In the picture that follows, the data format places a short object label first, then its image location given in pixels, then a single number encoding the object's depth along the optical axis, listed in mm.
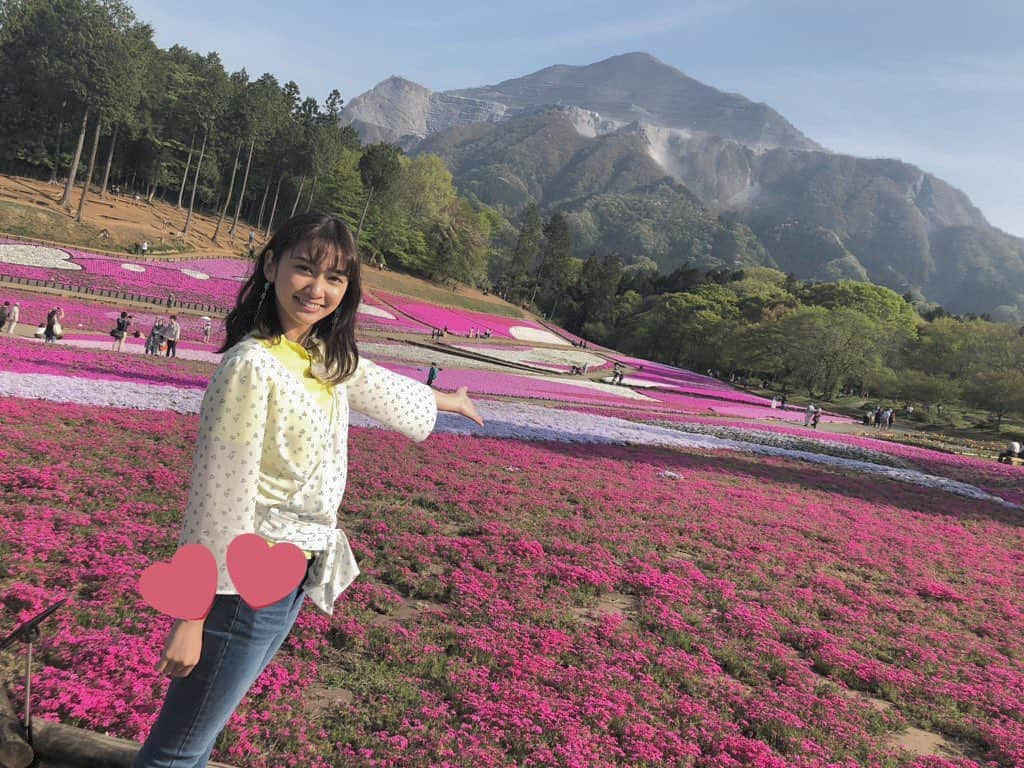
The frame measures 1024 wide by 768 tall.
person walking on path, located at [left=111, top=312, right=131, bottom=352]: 22859
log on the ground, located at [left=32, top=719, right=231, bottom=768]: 3186
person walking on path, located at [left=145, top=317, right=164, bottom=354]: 24047
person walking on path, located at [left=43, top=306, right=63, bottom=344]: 22000
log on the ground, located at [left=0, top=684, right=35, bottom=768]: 3139
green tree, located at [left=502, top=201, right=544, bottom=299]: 113750
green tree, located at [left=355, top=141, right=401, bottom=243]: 76812
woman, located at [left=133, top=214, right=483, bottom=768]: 2072
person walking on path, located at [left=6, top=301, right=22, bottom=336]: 22328
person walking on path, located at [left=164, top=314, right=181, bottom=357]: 24078
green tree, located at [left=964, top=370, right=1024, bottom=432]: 47906
